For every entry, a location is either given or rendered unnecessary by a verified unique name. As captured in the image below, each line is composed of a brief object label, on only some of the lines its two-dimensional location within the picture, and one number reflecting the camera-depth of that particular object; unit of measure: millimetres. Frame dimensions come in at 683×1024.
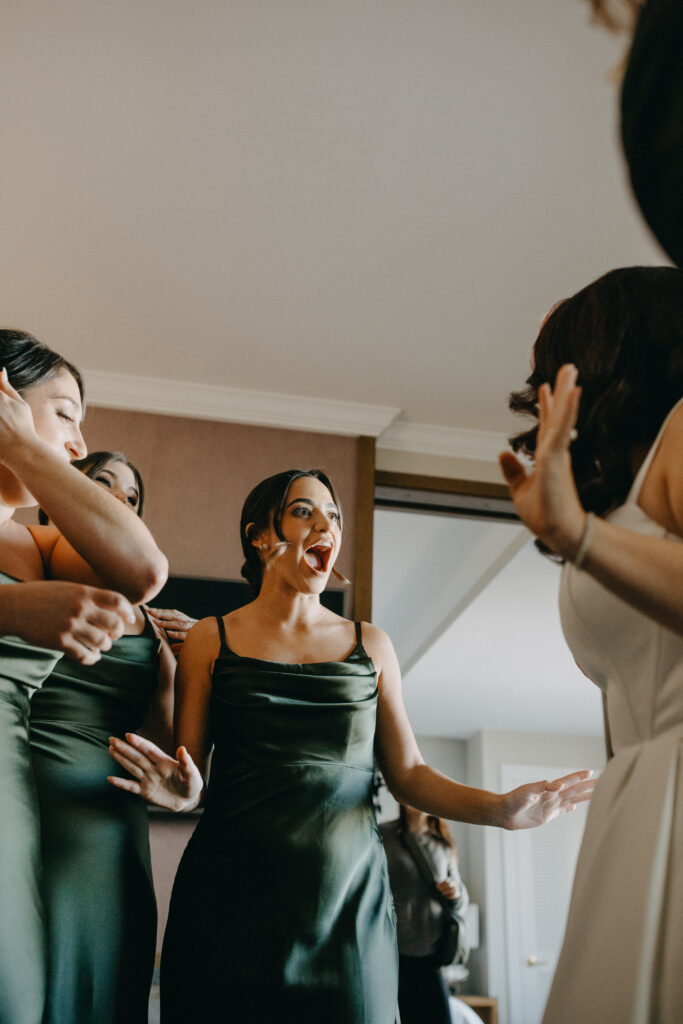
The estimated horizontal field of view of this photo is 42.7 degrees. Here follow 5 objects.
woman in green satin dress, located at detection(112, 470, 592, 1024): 1428
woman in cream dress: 858
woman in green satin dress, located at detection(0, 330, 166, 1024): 1057
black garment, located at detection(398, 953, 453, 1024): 3035
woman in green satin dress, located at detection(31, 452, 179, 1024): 1343
